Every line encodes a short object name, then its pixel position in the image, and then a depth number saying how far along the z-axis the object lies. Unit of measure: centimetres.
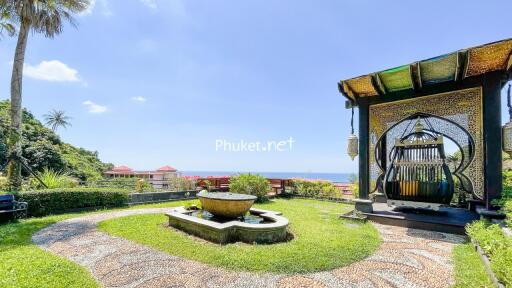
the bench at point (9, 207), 587
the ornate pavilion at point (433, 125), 561
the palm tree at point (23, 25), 802
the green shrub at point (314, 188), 1142
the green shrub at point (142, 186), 1040
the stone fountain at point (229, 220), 461
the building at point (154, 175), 1168
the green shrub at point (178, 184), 1142
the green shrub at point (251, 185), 1013
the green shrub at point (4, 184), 751
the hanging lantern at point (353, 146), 750
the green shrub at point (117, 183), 1070
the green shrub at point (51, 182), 832
